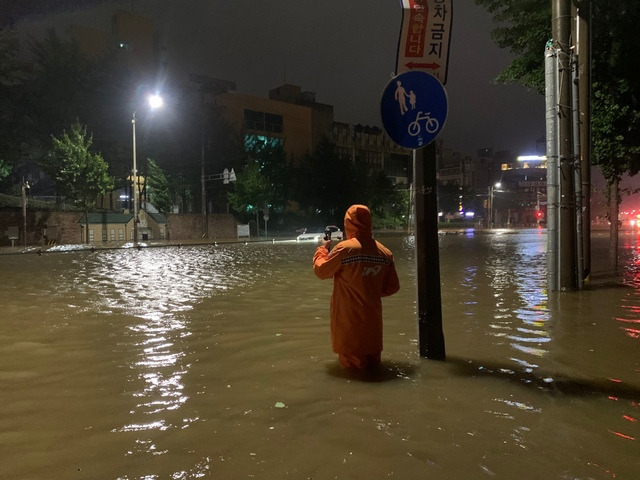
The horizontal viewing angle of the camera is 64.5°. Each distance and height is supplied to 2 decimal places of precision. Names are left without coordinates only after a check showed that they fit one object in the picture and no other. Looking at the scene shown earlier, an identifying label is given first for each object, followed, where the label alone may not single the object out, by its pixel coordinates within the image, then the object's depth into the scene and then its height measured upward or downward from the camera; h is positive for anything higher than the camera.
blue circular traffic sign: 4.92 +1.21
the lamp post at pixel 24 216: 31.93 +1.39
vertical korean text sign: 5.13 +1.98
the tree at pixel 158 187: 48.53 +4.67
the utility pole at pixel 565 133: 10.09 +1.89
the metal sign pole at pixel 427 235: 5.23 -0.05
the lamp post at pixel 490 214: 80.59 +2.33
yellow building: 61.56 +15.39
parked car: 44.19 -0.52
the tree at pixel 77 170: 36.88 +4.87
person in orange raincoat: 4.61 -0.47
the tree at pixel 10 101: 36.75 +11.59
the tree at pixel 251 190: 49.38 +4.20
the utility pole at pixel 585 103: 10.84 +2.71
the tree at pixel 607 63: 12.40 +4.23
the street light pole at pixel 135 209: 33.38 +1.76
